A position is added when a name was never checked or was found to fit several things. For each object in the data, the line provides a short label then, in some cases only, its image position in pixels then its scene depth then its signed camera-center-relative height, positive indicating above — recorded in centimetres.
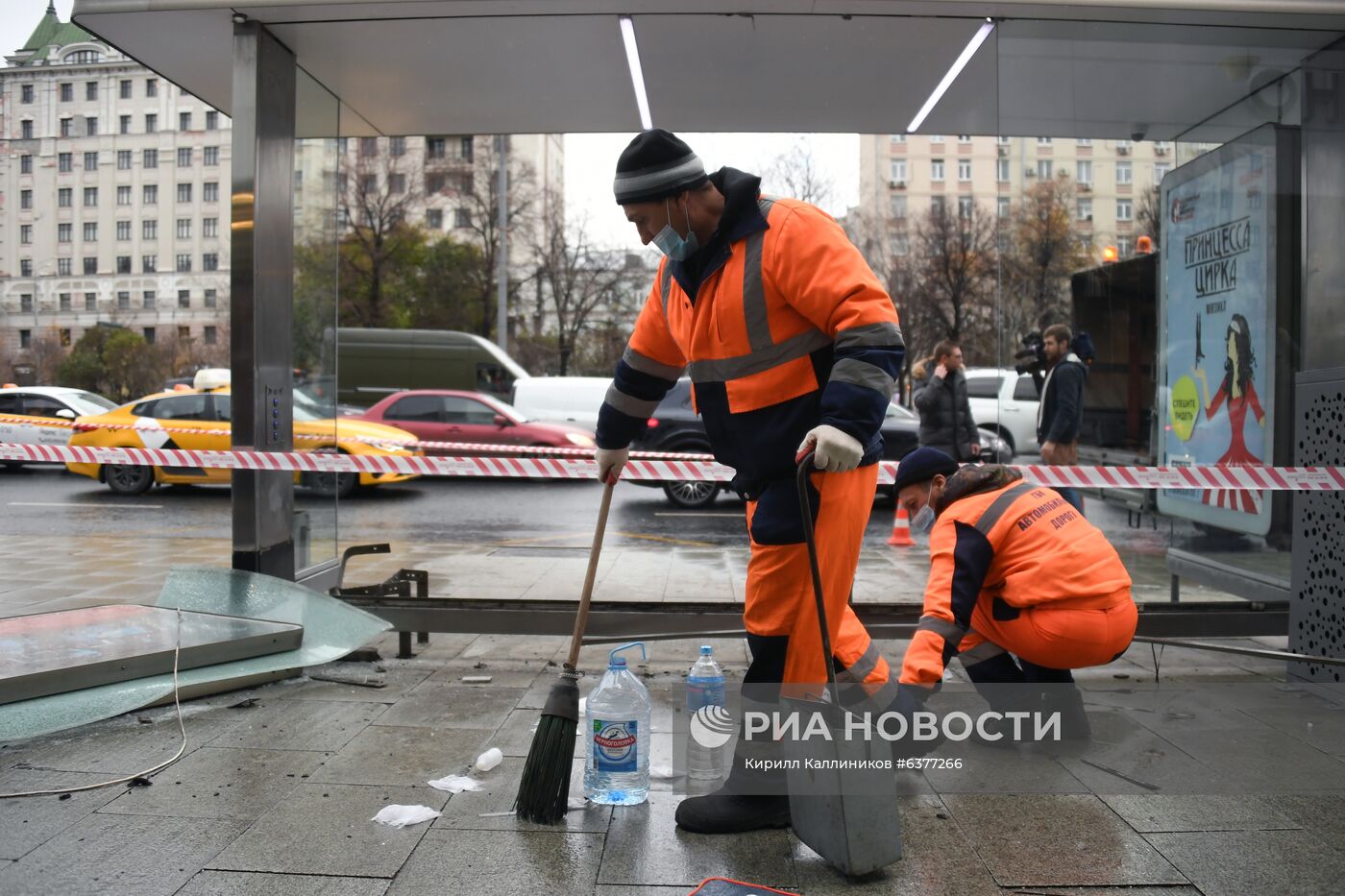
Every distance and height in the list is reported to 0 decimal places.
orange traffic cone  1012 -110
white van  1820 +39
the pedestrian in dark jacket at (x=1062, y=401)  748 +15
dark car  1330 -15
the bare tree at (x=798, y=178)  2017 +501
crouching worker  346 -53
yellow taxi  1180 -18
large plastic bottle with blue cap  316 -98
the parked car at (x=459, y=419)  1628 +3
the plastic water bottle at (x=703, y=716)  349 -101
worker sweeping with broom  278 +15
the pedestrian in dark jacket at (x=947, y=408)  945 +13
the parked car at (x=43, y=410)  843 +8
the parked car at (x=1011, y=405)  882 +20
